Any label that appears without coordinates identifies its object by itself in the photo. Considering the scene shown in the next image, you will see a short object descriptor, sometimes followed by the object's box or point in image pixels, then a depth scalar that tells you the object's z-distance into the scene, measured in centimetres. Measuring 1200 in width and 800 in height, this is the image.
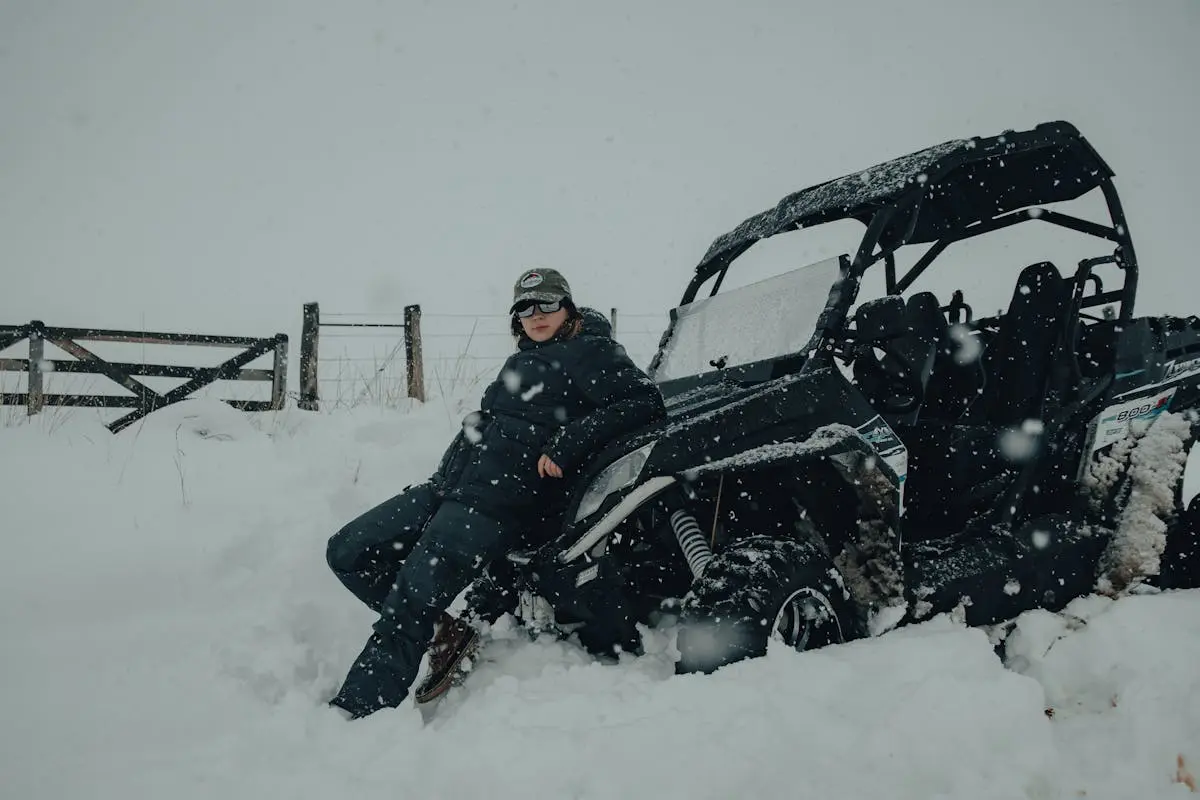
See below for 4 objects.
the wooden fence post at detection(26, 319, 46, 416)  826
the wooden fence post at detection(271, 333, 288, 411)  959
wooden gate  846
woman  249
